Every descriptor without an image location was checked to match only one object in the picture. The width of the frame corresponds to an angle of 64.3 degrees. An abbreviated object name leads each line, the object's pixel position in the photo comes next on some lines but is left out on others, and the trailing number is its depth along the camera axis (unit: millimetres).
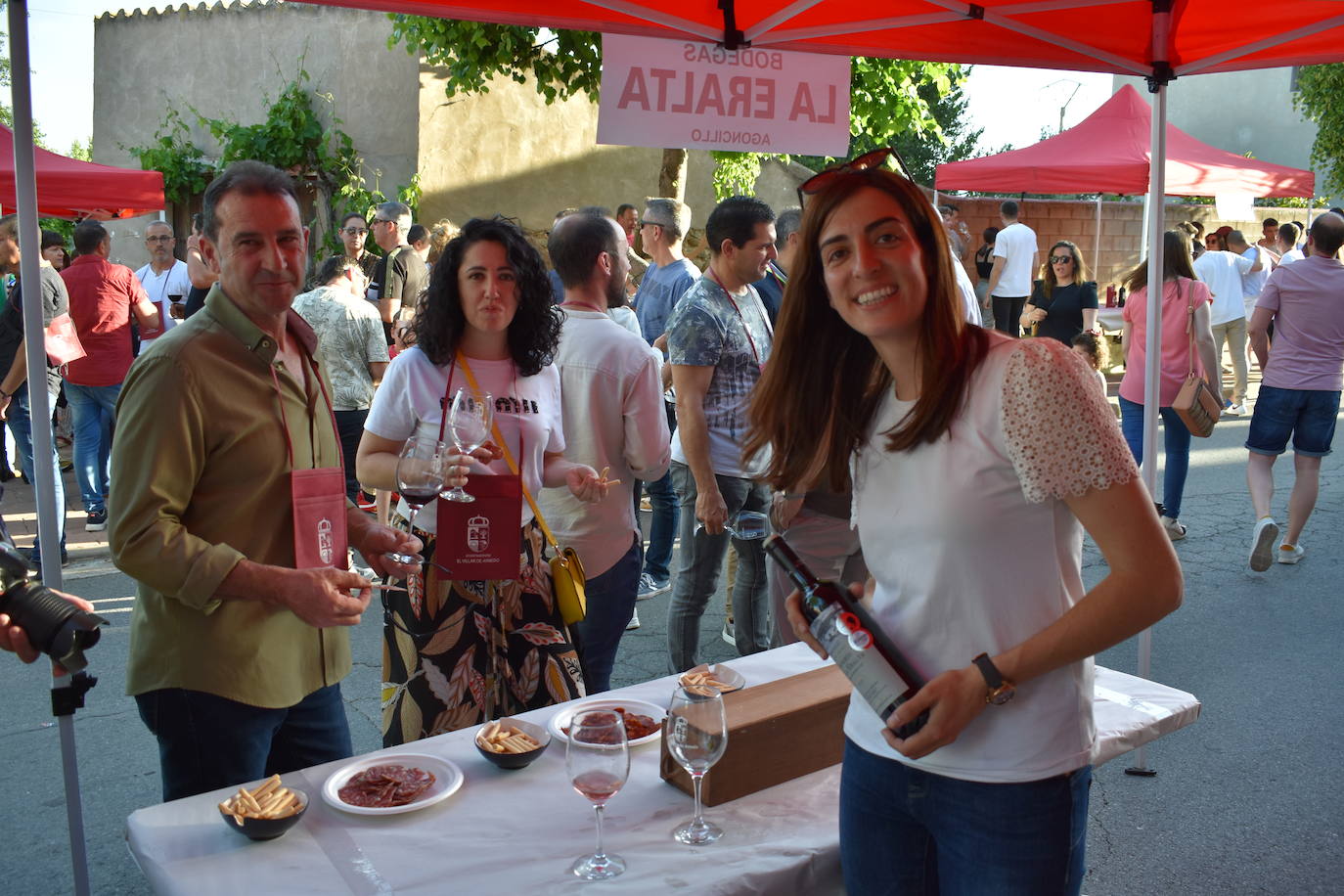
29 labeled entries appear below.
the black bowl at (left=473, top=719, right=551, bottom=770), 2100
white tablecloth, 1752
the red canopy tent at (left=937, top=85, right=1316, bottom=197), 9906
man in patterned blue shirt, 4027
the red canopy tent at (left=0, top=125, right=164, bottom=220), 8969
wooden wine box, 2039
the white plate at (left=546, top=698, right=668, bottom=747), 2328
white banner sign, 3494
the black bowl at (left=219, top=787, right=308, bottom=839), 1817
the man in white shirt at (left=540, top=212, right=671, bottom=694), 3457
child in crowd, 6426
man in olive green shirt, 2023
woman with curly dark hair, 2699
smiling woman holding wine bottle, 1519
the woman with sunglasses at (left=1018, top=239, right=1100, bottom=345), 9469
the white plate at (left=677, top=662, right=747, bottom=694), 2484
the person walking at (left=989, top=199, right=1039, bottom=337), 12258
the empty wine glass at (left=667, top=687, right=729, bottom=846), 1787
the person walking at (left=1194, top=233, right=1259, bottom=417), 11234
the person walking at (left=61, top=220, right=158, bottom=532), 7121
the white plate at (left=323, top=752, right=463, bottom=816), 1943
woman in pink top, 6402
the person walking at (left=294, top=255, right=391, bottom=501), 6383
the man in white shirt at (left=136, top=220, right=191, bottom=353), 8898
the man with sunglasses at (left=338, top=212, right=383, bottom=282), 8312
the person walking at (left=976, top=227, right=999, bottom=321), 13281
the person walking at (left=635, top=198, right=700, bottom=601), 6020
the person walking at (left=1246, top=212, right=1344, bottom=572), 6184
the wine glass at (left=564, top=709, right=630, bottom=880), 1709
